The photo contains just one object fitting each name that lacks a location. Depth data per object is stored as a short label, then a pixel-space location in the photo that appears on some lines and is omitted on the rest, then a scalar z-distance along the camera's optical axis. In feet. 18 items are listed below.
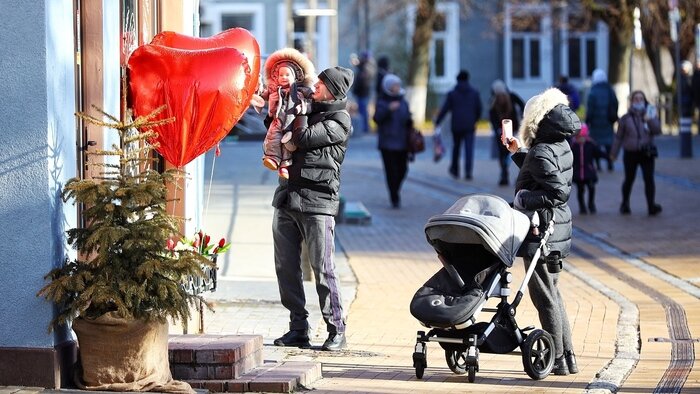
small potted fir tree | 48.03
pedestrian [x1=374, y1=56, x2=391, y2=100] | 248.32
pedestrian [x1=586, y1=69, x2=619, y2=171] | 153.58
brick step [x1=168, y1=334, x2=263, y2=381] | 52.39
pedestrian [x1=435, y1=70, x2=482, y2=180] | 156.23
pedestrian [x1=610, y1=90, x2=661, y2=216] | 120.88
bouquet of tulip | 58.70
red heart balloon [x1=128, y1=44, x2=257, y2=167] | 54.60
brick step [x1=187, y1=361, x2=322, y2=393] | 51.98
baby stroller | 54.34
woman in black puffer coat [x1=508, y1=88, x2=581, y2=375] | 56.90
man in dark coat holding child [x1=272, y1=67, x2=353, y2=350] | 61.46
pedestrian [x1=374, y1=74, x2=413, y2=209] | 129.29
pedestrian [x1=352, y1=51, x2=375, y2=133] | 258.16
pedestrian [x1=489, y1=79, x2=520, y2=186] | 146.72
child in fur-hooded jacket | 61.46
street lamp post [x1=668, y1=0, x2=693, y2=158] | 177.06
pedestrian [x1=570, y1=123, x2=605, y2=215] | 120.98
